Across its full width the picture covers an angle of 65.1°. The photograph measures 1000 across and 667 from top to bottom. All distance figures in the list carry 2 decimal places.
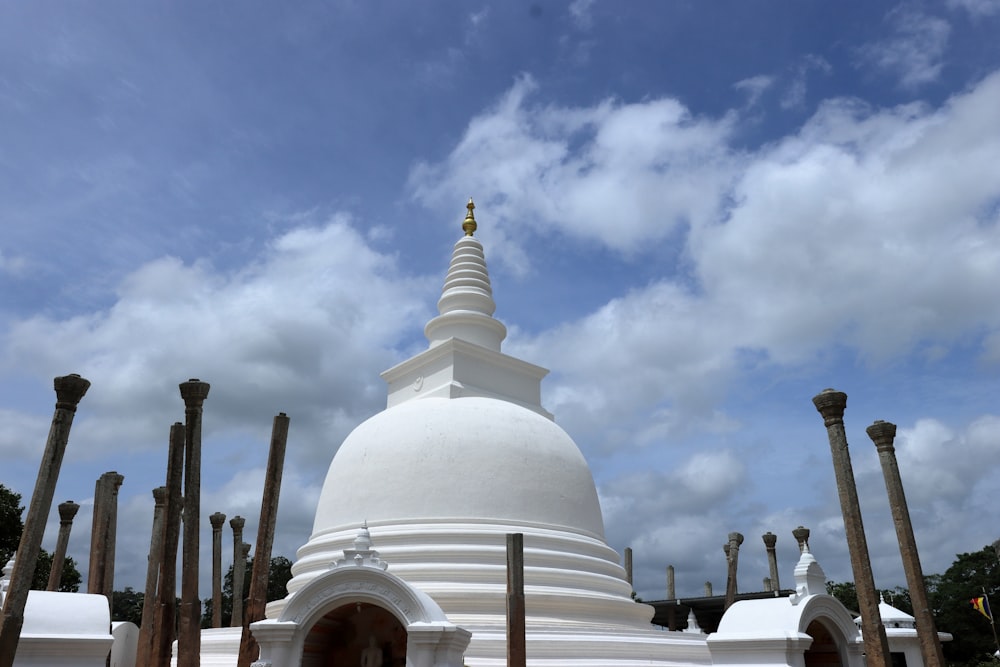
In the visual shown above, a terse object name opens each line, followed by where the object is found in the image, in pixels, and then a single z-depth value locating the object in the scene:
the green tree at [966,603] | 50.53
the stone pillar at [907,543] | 15.60
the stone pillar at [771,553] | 29.28
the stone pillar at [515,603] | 15.29
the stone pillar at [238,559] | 29.50
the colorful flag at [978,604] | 35.72
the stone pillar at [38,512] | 12.40
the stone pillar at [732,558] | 27.80
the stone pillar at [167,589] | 14.75
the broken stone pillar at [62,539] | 21.91
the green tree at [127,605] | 66.94
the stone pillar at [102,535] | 20.38
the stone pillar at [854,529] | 14.27
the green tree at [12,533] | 34.88
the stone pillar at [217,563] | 28.67
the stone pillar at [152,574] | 17.27
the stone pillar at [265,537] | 15.42
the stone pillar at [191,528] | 14.55
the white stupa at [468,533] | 17.23
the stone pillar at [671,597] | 40.31
